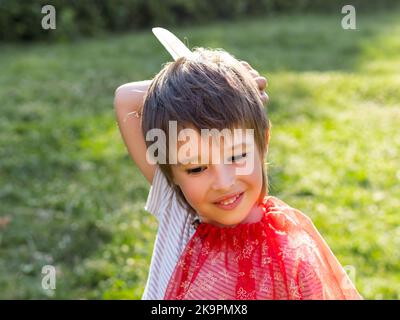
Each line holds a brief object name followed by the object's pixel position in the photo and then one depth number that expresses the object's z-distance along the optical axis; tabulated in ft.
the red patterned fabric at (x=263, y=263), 5.98
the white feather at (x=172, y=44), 6.67
